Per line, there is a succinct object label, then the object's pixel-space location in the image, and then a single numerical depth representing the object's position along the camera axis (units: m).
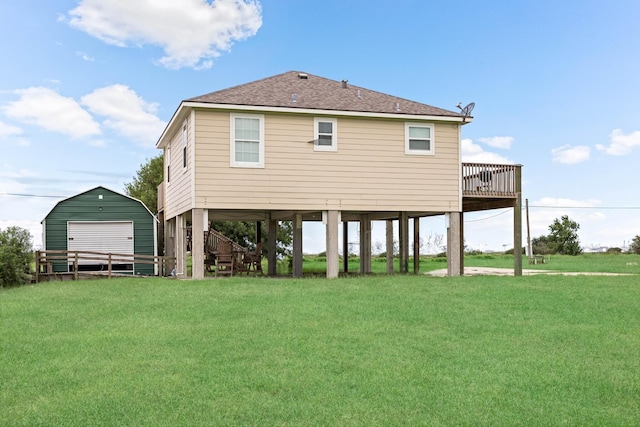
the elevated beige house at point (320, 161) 18.94
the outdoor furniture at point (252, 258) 23.45
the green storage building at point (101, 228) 24.52
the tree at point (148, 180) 39.62
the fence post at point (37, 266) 21.12
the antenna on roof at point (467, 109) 21.06
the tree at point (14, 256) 20.02
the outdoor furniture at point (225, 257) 21.16
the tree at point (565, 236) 50.62
